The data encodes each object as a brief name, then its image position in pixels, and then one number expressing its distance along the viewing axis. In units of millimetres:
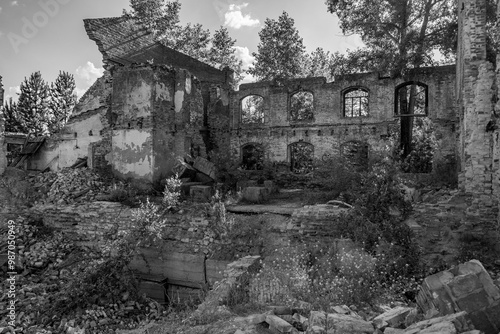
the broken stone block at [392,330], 3984
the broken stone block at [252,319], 4844
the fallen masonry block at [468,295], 4066
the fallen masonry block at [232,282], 5809
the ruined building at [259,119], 9727
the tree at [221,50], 27203
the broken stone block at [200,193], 11883
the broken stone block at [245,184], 13820
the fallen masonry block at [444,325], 3678
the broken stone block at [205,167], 13748
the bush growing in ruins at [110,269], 7590
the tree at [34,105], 30219
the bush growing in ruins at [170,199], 10148
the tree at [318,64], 25972
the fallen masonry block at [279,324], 4512
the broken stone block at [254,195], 11938
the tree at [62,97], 32812
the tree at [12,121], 29438
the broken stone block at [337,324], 4211
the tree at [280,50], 24391
